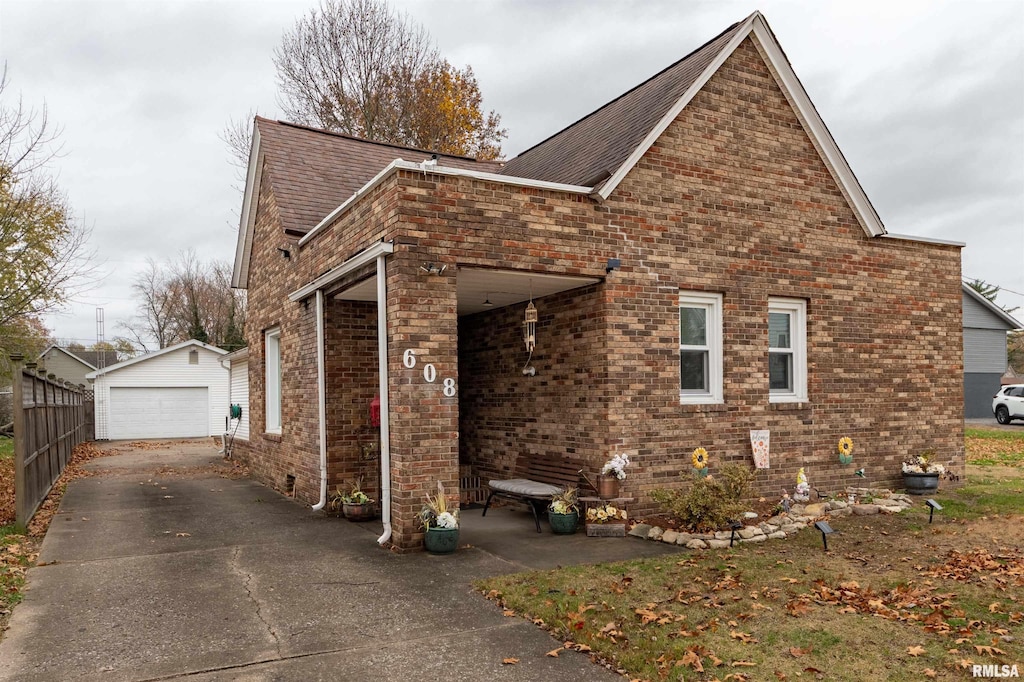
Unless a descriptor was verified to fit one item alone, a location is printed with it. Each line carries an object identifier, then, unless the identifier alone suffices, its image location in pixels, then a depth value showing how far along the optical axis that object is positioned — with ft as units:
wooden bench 29.50
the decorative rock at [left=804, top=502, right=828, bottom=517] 30.60
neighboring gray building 112.37
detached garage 93.04
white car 94.99
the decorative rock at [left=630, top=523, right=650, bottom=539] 27.40
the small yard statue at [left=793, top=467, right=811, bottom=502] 32.17
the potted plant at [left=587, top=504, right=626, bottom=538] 27.50
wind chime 29.99
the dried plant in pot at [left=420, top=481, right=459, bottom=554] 24.79
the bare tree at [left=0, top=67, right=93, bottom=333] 55.88
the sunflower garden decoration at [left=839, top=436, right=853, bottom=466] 34.32
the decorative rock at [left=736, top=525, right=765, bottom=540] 26.61
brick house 26.45
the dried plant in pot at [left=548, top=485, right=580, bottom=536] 27.96
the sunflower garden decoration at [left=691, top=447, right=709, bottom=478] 30.42
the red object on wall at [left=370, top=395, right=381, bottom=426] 32.32
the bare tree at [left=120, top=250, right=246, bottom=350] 168.25
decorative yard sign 32.09
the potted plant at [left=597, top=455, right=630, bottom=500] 28.40
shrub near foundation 26.48
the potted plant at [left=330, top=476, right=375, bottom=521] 31.53
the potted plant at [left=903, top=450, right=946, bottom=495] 35.65
